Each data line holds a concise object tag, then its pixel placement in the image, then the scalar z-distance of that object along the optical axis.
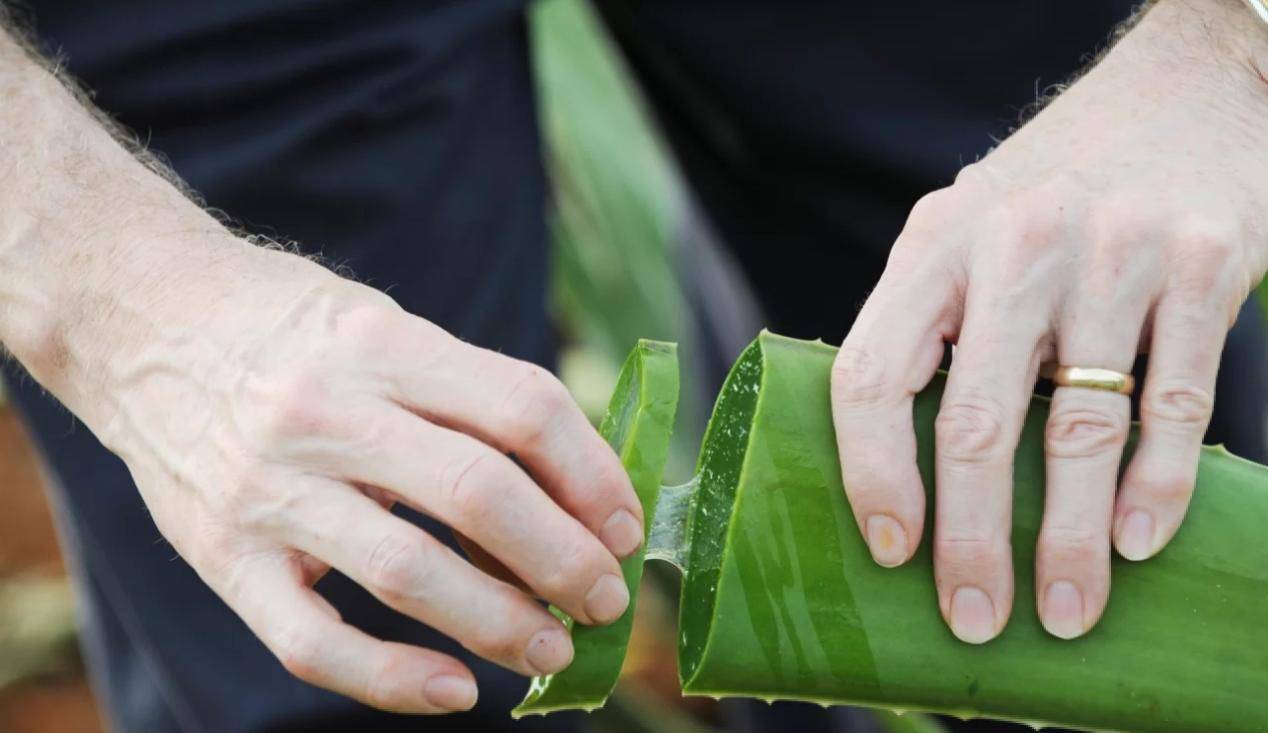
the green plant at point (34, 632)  2.09
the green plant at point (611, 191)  2.01
